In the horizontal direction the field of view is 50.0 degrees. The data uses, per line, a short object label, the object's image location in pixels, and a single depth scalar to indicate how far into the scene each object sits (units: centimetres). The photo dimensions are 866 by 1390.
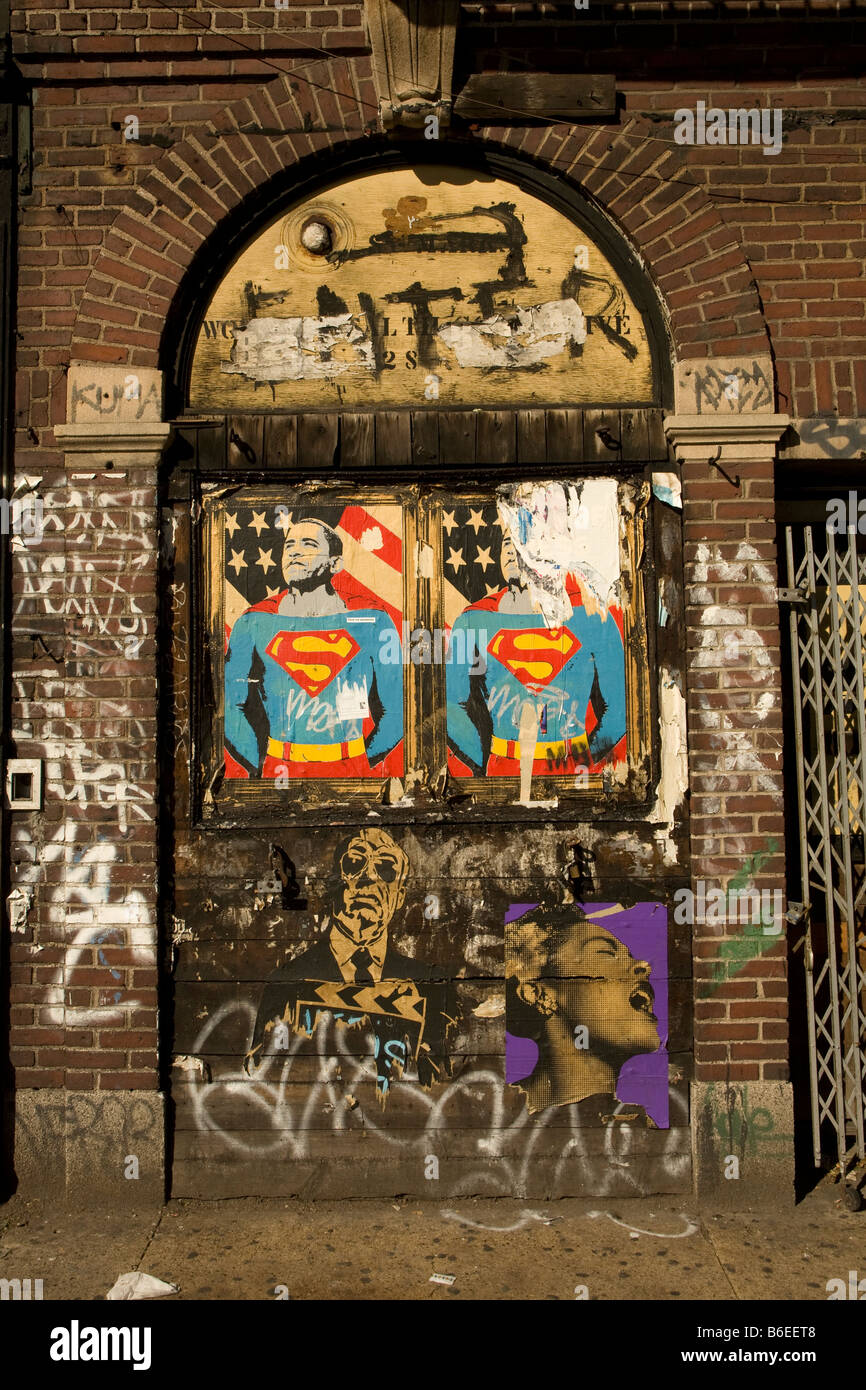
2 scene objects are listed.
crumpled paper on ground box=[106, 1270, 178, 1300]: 334
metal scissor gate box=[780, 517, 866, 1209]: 404
